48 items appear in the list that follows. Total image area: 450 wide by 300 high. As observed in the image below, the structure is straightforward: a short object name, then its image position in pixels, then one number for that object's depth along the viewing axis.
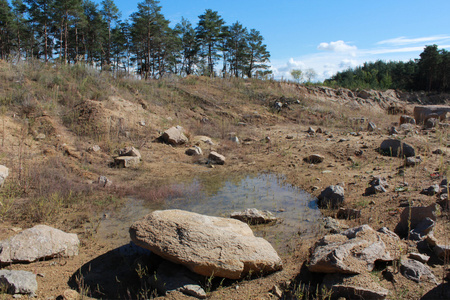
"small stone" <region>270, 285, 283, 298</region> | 3.00
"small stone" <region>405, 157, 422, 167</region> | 6.85
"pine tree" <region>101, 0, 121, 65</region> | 29.78
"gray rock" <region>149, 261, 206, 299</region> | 3.02
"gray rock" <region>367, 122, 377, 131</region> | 11.72
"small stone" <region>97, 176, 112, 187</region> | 6.23
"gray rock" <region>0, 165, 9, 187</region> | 5.41
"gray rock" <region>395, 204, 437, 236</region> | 3.92
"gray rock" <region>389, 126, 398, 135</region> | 10.23
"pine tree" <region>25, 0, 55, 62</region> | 25.12
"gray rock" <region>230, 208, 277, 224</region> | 4.73
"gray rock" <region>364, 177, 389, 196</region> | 5.62
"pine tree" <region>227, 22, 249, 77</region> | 32.28
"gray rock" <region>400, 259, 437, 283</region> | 2.83
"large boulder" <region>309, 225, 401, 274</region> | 2.88
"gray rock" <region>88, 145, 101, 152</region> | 8.26
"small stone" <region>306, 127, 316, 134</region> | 11.95
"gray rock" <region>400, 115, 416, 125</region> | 12.52
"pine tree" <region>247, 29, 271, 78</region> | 32.66
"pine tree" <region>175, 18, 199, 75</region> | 33.33
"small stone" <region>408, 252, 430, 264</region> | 3.08
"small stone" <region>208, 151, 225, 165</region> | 8.63
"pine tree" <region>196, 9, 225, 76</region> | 30.92
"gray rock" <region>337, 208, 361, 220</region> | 4.80
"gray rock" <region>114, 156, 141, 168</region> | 7.76
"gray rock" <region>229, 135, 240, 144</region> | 10.99
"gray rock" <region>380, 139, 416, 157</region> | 7.50
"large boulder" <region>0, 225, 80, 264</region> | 3.42
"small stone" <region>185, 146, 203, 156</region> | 9.30
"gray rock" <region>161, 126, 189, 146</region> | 9.77
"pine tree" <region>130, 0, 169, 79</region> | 26.47
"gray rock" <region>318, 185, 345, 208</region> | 5.36
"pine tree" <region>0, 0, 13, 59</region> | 29.00
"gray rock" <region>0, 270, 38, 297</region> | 2.88
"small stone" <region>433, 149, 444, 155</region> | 7.52
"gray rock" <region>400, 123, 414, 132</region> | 10.83
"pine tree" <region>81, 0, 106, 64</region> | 30.22
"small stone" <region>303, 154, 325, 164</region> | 8.30
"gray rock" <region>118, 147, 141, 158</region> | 8.21
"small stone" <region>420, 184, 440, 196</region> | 4.98
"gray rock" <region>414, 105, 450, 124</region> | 12.15
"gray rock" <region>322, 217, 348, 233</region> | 4.31
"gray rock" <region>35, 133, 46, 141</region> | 7.95
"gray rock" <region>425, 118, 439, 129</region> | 11.14
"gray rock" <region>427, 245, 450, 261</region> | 3.07
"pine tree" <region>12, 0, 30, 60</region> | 30.39
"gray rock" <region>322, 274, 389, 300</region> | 2.60
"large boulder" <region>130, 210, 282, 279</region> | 3.15
